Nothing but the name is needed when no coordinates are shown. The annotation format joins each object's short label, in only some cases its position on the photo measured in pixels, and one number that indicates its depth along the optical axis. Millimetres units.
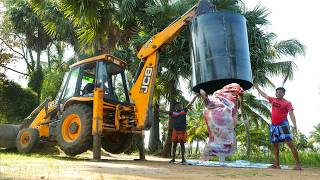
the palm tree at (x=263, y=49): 8913
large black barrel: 4784
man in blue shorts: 4371
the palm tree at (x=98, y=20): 6507
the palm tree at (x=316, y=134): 36721
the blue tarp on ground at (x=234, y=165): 4399
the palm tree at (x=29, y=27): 14351
